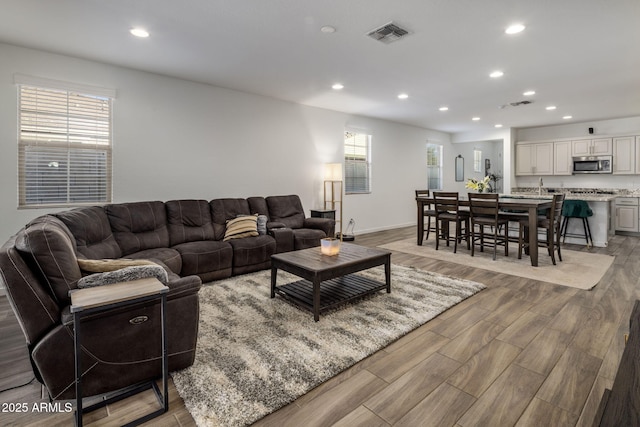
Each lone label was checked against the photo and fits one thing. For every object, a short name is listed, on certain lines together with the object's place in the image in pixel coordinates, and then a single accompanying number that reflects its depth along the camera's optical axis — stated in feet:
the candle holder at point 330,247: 10.28
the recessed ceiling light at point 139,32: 9.88
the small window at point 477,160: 34.63
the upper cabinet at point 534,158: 25.71
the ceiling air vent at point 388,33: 9.60
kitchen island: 18.20
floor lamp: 19.83
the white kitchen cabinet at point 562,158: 24.73
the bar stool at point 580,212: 18.17
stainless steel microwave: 22.98
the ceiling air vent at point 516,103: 18.45
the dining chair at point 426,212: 18.92
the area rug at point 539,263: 12.51
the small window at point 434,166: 29.43
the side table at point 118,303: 4.67
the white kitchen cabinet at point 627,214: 21.77
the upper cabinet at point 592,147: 23.06
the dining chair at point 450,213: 17.17
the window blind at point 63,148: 11.40
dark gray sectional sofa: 5.16
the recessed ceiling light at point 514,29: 9.51
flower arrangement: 20.46
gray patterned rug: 5.68
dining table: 14.15
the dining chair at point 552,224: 14.55
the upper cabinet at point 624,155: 22.16
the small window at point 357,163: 22.43
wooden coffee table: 8.94
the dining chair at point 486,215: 15.33
